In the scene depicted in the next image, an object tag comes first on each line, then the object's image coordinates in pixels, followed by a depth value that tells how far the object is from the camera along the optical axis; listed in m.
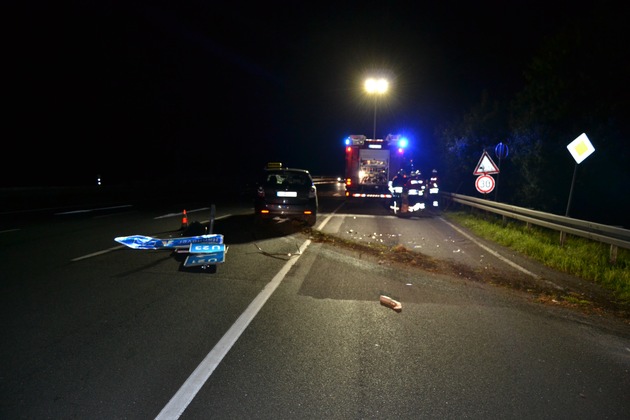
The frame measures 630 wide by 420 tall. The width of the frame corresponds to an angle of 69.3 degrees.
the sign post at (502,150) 16.68
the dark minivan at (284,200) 13.24
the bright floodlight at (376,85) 35.31
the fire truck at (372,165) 23.69
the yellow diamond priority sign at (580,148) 10.95
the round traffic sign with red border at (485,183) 16.59
